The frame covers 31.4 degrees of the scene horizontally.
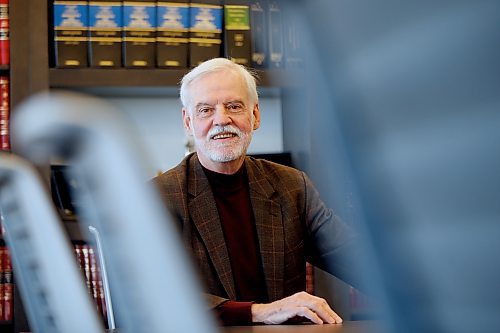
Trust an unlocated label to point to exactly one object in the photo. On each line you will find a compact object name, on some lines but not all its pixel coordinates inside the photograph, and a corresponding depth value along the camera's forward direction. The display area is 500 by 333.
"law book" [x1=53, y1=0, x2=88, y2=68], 3.09
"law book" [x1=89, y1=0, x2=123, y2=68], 3.10
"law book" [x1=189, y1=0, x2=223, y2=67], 3.14
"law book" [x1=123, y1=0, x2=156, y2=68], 3.12
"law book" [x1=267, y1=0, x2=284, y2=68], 2.98
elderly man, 2.25
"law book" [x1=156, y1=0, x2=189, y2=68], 3.13
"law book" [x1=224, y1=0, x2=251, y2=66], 3.15
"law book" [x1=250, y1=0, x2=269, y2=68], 3.03
